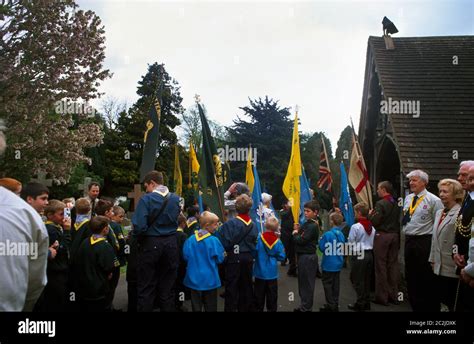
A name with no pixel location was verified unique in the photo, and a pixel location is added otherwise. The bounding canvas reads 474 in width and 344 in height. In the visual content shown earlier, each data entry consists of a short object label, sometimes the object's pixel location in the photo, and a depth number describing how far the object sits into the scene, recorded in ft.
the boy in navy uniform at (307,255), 21.42
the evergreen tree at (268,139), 108.27
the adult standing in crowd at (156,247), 18.16
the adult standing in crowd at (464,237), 14.37
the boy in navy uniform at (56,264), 16.83
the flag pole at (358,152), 29.40
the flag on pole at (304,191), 32.80
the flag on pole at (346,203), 32.78
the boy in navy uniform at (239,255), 19.54
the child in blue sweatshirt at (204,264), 18.76
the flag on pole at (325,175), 36.51
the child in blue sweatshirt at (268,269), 20.11
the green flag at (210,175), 23.53
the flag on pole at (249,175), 37.42
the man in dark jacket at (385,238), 24.06
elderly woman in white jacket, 16.08
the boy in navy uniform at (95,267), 17.19
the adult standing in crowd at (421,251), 19.40
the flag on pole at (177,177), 38.93
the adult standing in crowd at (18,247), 7.04
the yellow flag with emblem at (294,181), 26.10
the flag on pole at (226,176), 31.43
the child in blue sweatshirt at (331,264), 21.88
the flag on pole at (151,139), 22.06
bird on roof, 42.82
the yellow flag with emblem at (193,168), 33.73
